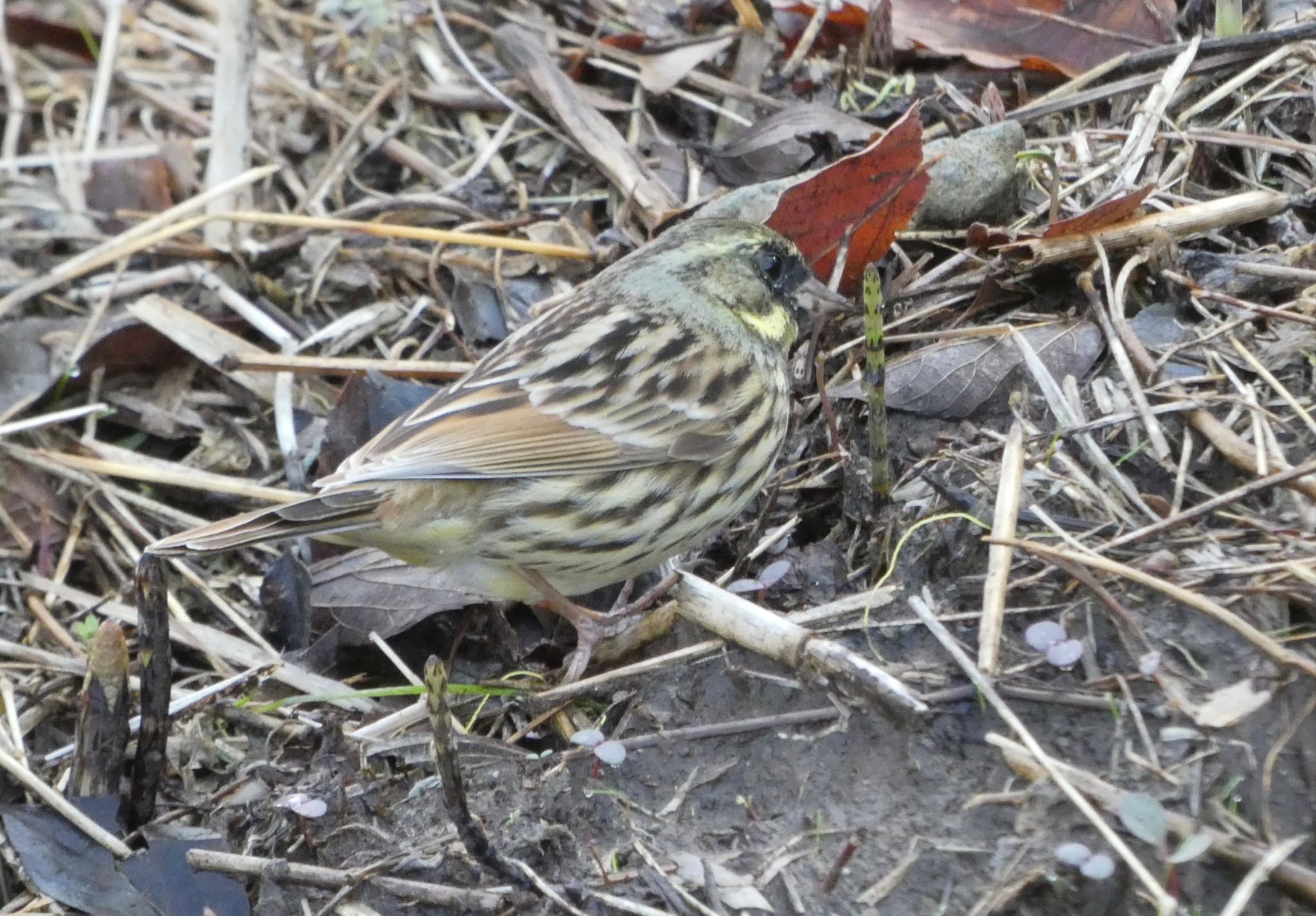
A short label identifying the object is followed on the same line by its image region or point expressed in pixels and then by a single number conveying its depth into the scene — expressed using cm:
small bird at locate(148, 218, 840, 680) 719
